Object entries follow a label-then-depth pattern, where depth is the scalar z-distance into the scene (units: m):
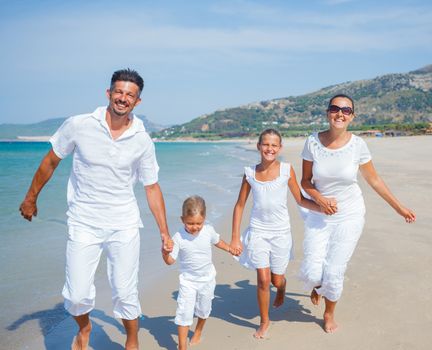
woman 4.30
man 3.50
